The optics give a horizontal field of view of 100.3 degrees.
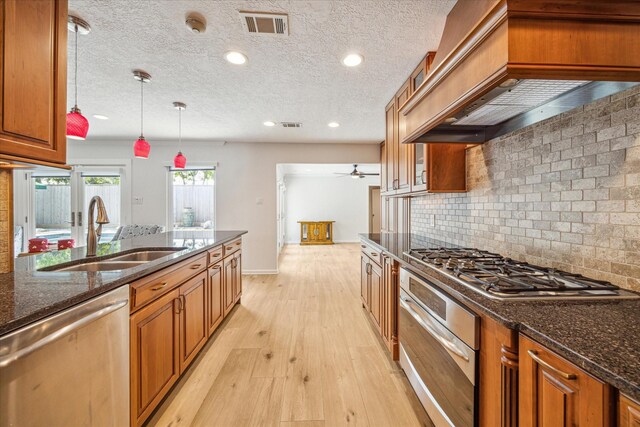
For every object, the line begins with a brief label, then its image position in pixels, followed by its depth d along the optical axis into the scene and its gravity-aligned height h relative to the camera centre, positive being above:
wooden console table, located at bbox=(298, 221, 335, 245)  8.48 -0.57
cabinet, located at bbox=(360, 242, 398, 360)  2.00 -0.69
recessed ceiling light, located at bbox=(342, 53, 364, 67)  2.14 +1.27
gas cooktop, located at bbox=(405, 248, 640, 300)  1.00 -0.29
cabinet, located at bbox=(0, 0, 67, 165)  1.00 +0.55
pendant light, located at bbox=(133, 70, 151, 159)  2.43 +0.74
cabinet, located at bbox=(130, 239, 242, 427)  1.37 -0.70
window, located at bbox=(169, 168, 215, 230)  5.14 +0.30
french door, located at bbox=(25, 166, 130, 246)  4.90 +0.26
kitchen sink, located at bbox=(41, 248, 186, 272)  1.65 -0.32
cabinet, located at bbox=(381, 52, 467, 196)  2.16 +0.46
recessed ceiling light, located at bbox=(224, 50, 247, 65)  2.11 +1.28
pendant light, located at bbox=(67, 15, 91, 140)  1.73 +0.64
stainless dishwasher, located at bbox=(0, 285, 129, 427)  0.80 -0.55
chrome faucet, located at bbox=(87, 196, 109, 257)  1.84 -0.07
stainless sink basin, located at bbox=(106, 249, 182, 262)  2.07 -0.32
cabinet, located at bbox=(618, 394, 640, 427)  0.54 -0.42
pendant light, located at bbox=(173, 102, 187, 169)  3.20 +0.75
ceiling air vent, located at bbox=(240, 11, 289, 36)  1.68 +1.26
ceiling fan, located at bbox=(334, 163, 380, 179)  6.70 +1.08
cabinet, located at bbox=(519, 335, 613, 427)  0.61 -0.46
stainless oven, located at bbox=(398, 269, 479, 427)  1.05 -0.65
